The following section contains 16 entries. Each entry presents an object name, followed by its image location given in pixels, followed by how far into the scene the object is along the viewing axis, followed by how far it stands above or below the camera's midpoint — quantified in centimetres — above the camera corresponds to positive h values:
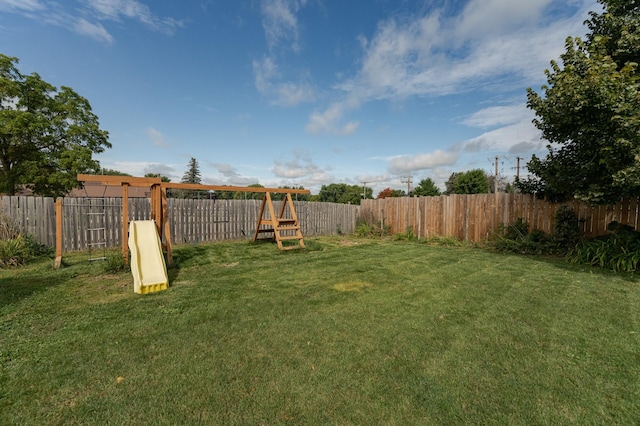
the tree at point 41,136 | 1234 +359
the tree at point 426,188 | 4109 +282
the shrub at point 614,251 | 575 -103
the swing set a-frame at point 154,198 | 558 +24
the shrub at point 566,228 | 735 -61
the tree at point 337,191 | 5723 +340
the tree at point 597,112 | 497 +187
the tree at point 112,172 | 3486 +494
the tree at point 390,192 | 4916 +263
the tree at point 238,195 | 5116 +238
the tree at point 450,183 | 4148 +351
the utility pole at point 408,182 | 2991 +268
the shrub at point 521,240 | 777 -103
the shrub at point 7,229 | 648 -46
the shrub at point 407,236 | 1136 -123
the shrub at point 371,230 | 1277 -110
